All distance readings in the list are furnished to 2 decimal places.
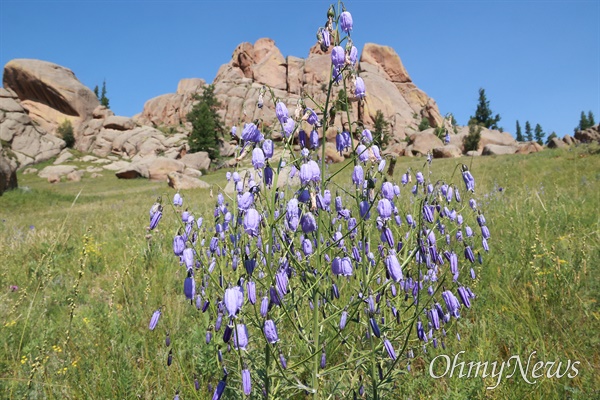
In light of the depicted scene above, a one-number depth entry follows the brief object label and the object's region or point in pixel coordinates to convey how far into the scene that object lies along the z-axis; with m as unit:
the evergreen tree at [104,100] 87.87
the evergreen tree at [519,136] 98.43
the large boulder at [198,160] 41.30
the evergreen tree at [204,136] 48.25
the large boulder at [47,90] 58.38
